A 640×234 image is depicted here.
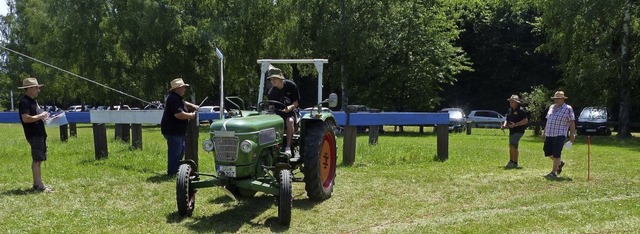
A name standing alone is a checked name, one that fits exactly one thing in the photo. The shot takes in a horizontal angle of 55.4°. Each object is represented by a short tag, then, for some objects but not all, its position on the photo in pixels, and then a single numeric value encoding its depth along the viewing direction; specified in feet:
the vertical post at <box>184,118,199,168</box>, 33.76
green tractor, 22.65
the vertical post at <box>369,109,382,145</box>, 53.68
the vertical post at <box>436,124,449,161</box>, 42.78
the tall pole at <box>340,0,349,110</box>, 93.00
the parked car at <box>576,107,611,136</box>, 88.69
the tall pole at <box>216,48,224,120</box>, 29.66
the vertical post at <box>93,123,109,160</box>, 41.01
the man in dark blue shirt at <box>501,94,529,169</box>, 39.96
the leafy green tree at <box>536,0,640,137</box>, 78.84
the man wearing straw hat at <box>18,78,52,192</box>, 27.76
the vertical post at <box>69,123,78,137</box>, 64.57
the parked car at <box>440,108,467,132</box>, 95.13
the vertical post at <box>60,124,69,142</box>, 58.08
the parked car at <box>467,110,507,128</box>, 113.09
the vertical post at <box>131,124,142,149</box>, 46.75
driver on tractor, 26.66
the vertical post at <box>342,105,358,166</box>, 39.24
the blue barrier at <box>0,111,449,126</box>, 41.50
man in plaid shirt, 34.71
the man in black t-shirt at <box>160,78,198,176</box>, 30.99
